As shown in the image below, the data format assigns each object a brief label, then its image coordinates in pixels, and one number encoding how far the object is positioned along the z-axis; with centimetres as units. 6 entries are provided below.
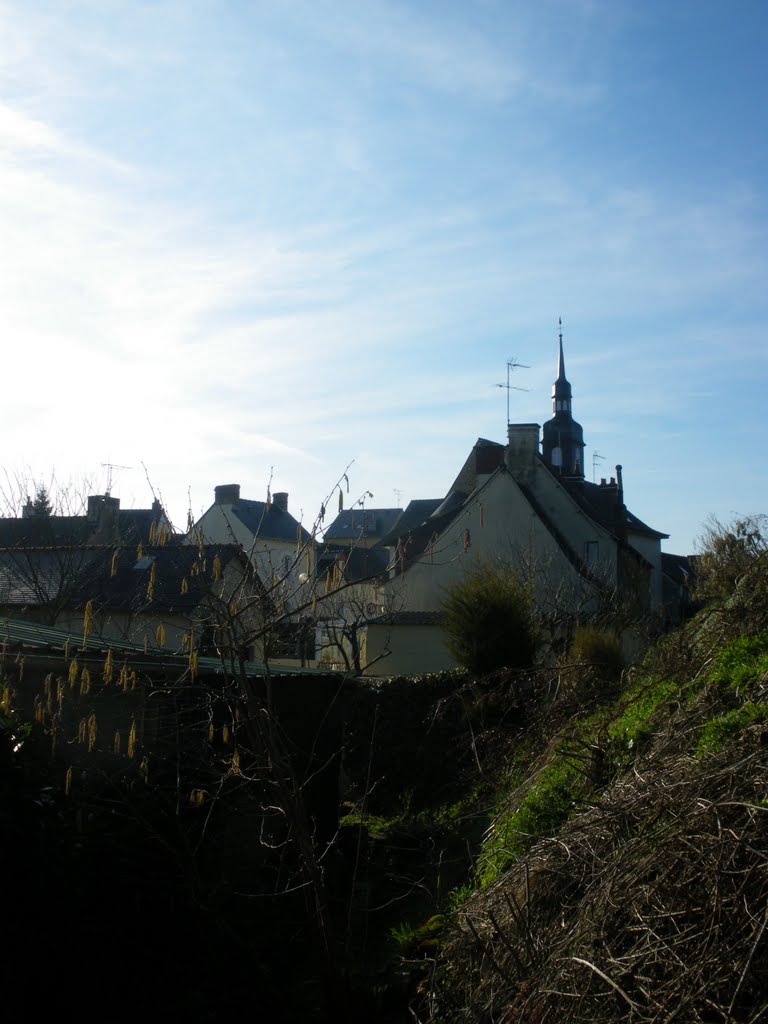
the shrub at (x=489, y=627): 1609
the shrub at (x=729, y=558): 1316
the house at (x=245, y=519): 4222
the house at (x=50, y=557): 2377
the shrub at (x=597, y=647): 1449
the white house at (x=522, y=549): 2709
